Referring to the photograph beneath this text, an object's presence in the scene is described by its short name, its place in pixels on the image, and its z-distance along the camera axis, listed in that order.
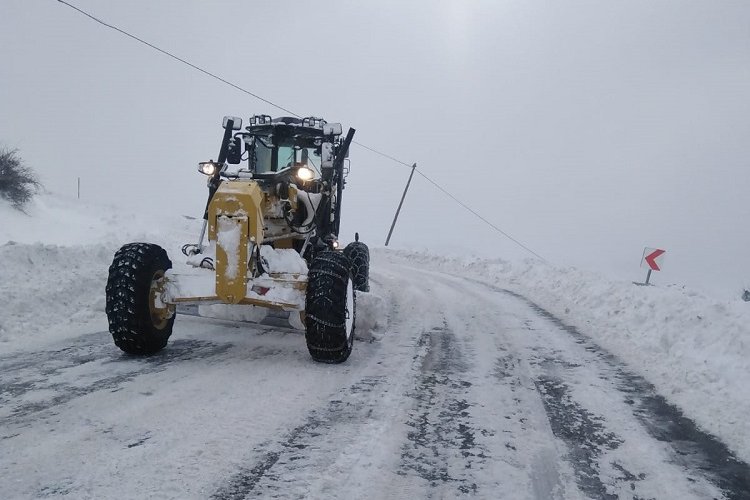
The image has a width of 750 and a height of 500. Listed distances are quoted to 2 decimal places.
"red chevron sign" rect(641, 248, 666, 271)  12.99
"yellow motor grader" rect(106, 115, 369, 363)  4.52
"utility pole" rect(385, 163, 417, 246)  32.03
